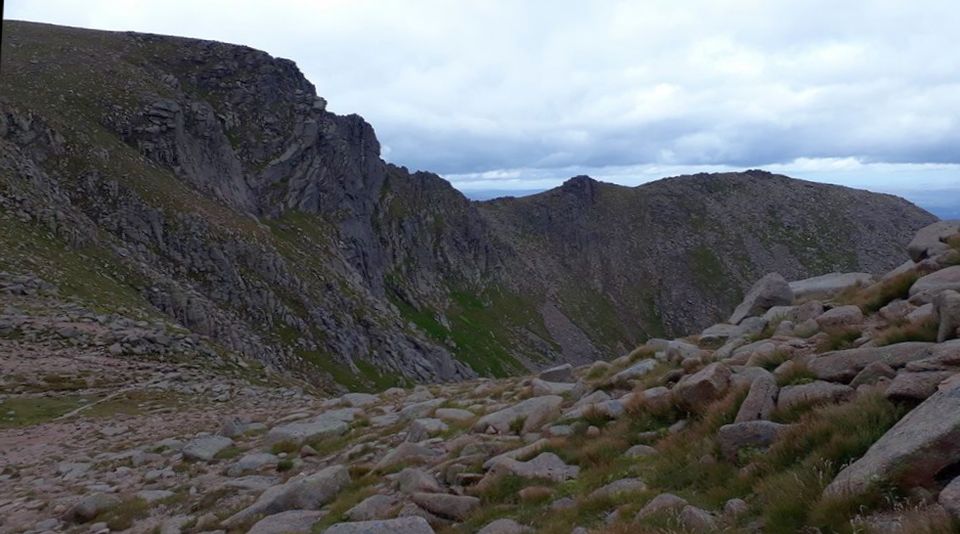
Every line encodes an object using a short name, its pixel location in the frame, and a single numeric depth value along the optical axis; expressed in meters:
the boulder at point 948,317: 10.43
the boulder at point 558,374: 21.75
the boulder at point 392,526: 9.64
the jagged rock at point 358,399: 23.13
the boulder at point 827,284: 22.62
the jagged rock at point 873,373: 9.66
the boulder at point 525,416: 15.20
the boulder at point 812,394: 9.76
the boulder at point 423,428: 16.23
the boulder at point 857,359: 10.05
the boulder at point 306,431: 18.11
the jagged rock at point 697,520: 7.57
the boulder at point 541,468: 11.32
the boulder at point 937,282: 13.89
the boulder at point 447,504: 10.58
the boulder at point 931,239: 19.22
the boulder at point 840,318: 14.30
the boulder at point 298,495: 11.99
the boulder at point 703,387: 11.84
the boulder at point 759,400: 10.31
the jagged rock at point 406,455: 13.77
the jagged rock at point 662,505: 8.30
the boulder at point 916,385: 8.31
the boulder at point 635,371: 16.66
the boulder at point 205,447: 17.28
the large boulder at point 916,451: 6.76
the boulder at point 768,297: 22.94
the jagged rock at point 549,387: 18.84
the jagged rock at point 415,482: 11.57
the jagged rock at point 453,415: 17.59
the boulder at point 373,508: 10.91
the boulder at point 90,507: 13.41
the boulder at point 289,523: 10.97
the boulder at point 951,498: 5.92
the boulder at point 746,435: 9.45
